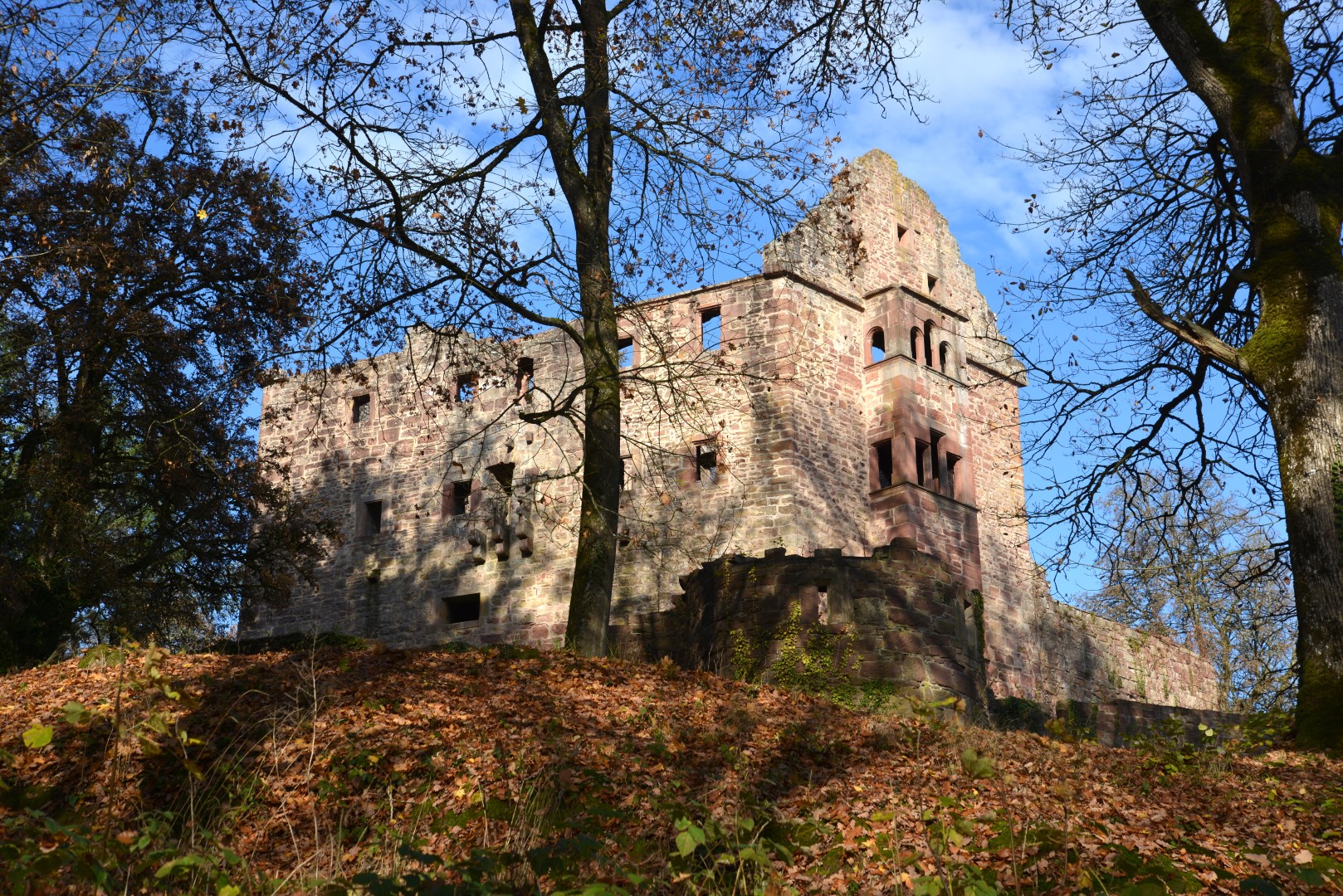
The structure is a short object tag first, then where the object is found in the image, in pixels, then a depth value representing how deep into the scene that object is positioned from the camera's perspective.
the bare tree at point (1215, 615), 20.94
